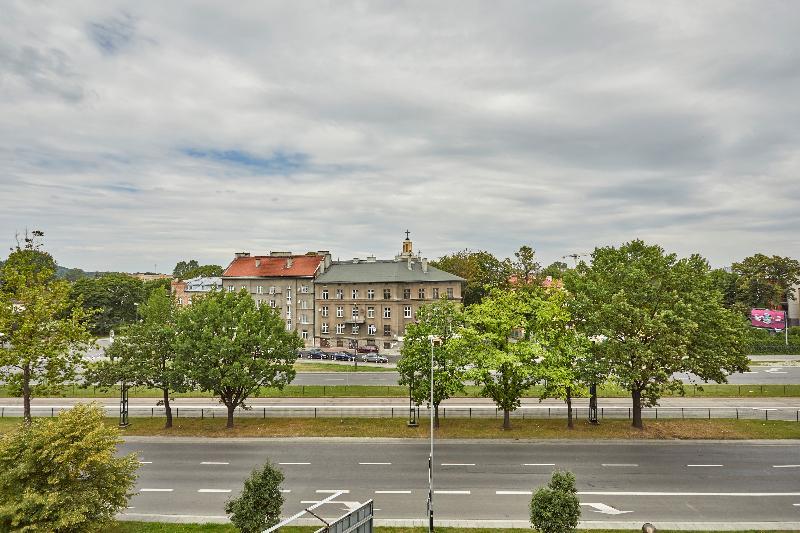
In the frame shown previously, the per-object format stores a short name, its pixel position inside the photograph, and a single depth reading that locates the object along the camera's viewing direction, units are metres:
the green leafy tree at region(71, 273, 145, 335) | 103.06
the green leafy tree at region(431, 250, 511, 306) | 91.75
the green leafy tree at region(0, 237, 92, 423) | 27.09
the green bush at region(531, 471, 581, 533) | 17.84
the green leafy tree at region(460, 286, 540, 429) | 31.92
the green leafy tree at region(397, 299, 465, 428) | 33.66
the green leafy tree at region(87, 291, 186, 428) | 33.97
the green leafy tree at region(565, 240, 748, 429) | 31.30
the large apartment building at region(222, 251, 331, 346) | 84.88
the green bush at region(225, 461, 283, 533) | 17.72
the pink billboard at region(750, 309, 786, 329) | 85.50
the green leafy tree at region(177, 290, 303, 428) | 33.72
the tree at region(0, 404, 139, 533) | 16.30
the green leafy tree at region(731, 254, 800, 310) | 90.25
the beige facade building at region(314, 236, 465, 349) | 79.81
